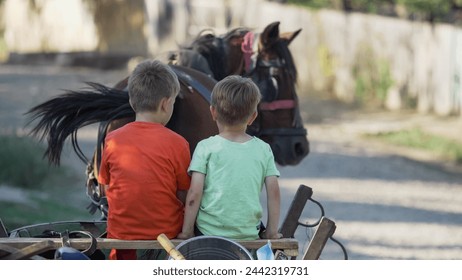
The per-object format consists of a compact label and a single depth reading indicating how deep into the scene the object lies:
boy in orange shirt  9.88
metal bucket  9.12
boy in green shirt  9.74
